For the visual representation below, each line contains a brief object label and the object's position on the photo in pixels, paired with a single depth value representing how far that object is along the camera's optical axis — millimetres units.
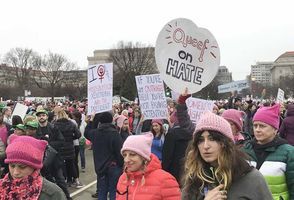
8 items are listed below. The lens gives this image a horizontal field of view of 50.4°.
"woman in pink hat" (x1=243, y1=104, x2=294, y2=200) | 2497
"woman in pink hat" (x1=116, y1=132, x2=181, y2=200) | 2460
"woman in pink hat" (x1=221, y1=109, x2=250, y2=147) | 3174
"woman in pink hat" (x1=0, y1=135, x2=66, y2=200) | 2029
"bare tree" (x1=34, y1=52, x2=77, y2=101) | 64579
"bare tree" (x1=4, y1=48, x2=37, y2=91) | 62790
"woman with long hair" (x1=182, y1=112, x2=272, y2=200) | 1601
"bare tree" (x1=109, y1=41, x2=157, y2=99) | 52258
